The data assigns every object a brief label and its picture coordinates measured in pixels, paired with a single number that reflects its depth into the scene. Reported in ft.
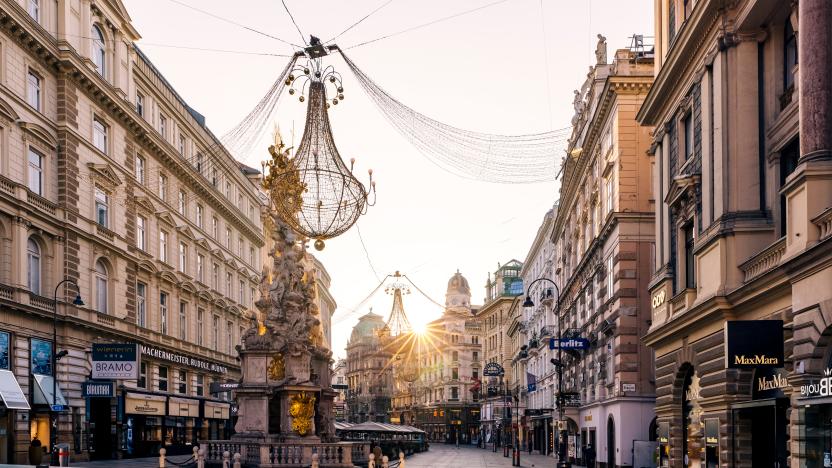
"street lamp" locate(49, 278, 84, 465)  124.63
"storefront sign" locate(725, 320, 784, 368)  64.59
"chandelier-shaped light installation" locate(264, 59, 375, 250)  113.29
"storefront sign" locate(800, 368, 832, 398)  53.78
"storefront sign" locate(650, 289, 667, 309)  101.81
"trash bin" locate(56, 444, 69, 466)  118.65
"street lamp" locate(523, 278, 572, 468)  146.61
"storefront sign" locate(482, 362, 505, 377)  291.58
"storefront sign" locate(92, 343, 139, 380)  145.89
